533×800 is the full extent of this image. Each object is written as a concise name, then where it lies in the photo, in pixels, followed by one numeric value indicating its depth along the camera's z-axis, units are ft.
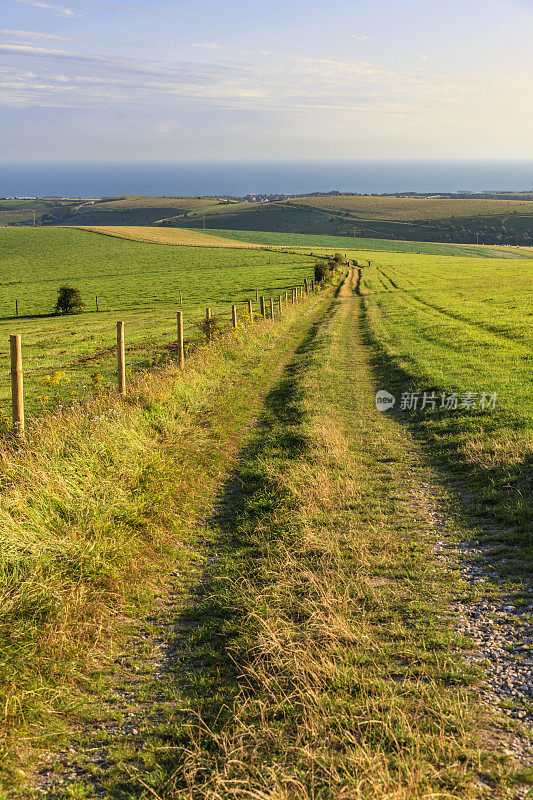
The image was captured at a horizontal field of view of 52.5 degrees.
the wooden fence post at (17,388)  24.56
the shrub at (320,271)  190.79
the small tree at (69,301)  156.35
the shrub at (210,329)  73.98
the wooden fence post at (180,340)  48.55
